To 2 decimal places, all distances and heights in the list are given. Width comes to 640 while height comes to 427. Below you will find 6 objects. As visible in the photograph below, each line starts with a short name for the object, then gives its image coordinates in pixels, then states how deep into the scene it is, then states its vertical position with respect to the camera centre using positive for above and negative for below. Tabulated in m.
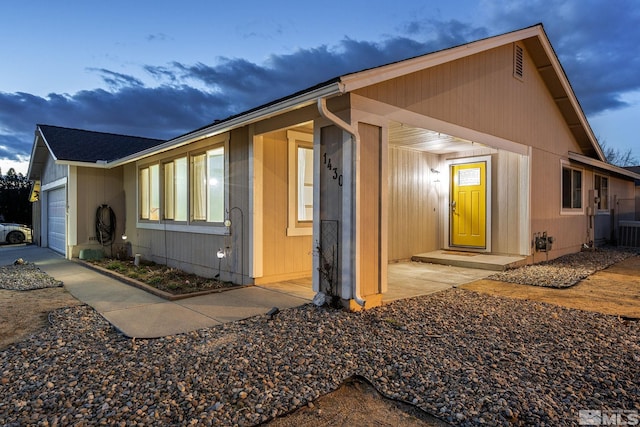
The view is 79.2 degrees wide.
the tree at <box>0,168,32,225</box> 23.09 +0.40
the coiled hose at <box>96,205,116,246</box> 10.41 -0.37
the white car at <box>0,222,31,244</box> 16.30 -0.91
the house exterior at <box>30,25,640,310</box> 4.69 +0.64
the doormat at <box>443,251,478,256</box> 8.81 -0.99
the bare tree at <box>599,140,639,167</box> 35.77 +5.13
